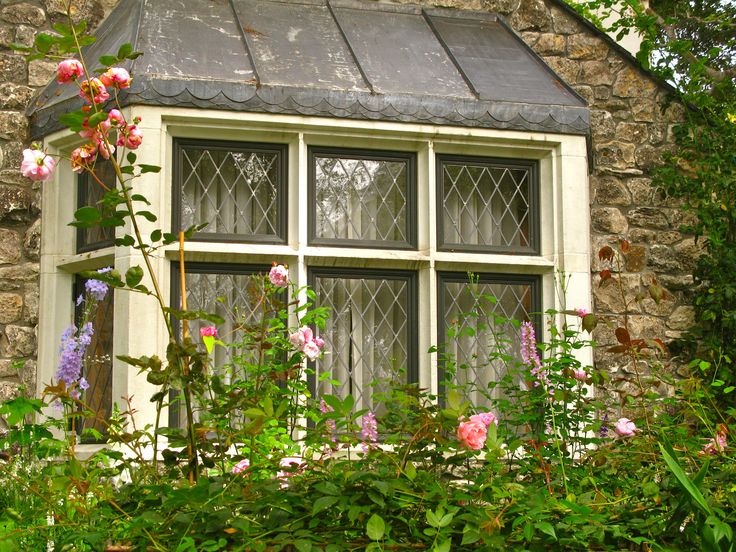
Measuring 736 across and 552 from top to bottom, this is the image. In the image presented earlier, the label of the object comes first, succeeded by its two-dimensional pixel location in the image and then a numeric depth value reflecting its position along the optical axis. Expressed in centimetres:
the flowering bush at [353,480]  230
